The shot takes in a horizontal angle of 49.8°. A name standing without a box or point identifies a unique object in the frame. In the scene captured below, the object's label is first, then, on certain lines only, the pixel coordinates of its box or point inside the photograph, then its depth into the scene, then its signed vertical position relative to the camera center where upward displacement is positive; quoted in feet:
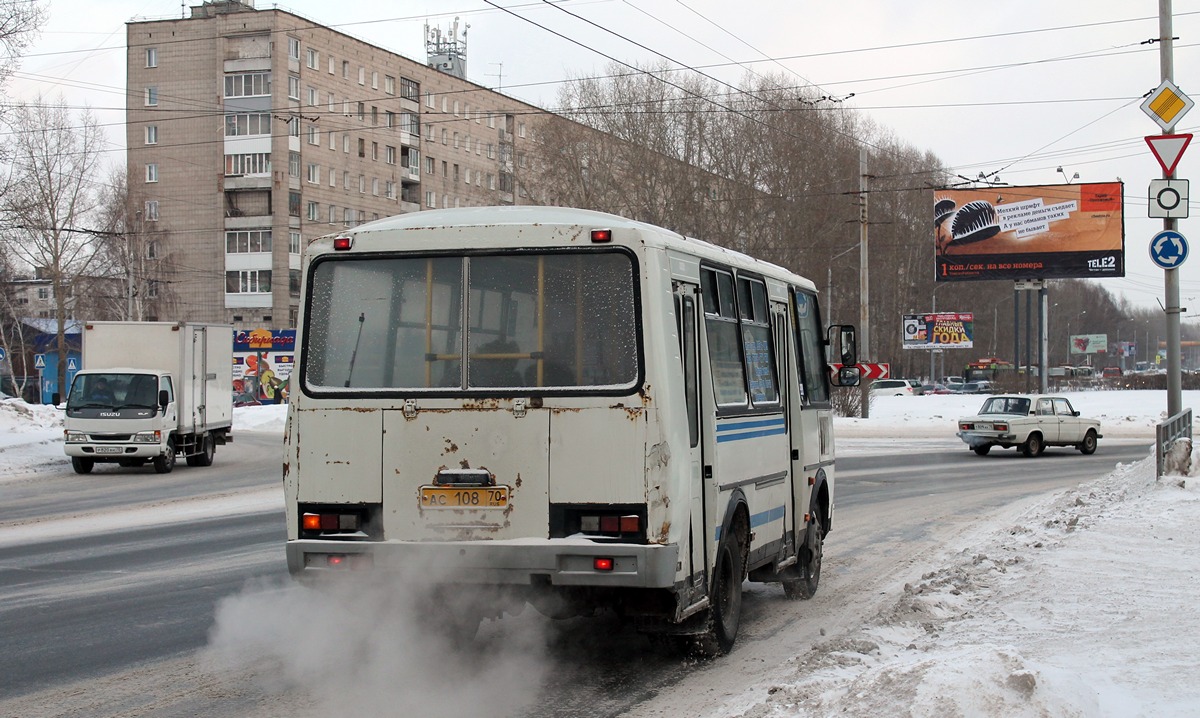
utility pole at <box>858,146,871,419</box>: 134.51 +10.73
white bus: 22.68 -0.69
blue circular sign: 55.16 +5.38
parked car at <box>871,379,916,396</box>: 279.69 -2.47
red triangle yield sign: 54.55 +9.65
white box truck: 87.10 -0.79
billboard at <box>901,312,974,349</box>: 238.07 +8.45
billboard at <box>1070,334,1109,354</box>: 483.92 +11.84
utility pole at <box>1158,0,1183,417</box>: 58.13 +3.72
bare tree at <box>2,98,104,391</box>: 197.77 +29.45
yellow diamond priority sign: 56.34 +11.79
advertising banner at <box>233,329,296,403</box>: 226.58 +1.87
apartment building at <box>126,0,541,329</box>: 254.06 +47.54
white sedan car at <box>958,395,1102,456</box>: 105.09 -4.20
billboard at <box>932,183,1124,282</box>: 173.58 +19.77
